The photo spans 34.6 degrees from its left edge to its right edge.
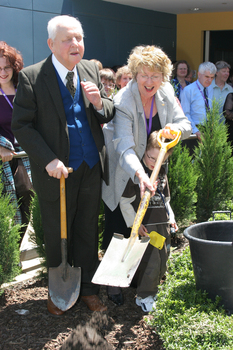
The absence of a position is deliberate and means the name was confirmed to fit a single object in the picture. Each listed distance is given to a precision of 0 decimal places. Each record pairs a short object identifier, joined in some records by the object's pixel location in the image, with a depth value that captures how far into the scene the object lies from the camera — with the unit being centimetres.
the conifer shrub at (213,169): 462
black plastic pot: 252
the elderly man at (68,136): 262
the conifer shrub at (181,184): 428
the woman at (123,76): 509
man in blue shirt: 611
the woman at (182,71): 724
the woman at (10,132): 355
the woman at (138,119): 281
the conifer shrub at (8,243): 311
